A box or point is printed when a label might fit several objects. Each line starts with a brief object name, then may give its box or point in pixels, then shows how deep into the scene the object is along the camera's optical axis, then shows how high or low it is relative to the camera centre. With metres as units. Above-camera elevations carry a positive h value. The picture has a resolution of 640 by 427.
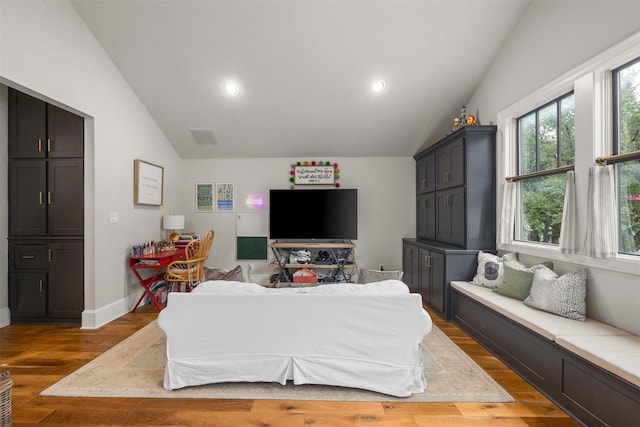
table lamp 4.74 -0.14
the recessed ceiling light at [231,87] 4.15 +1.64
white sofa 2.02 -0.78
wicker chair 3.96 -0.70
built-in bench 1.63 -0.88
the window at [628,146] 2.17 +0.47
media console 5.05 -0.72
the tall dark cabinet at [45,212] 3.50 +0.02
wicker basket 1.61 -0.94
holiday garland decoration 5.47 +0.74
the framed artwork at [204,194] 5.57 +0.34
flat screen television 5.23 +0.01
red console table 3.83 -0.60
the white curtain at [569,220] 2.51 -0.04
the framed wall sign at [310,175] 5.46 +0.66
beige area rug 2.09 -1.18
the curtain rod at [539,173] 2.69 +0.38
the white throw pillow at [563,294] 2.35 -0.61
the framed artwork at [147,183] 4.11 +0.42
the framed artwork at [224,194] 5.57 +0.34
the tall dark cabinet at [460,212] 3.61 +0.03
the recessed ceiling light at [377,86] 4.09 +1.64
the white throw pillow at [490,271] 3.25 -0.58
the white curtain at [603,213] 2.22 +0.01
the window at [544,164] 2.82 +0.47
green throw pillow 2.80 -0.58
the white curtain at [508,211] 3.35 +0.03
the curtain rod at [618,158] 2.09 +0.38
